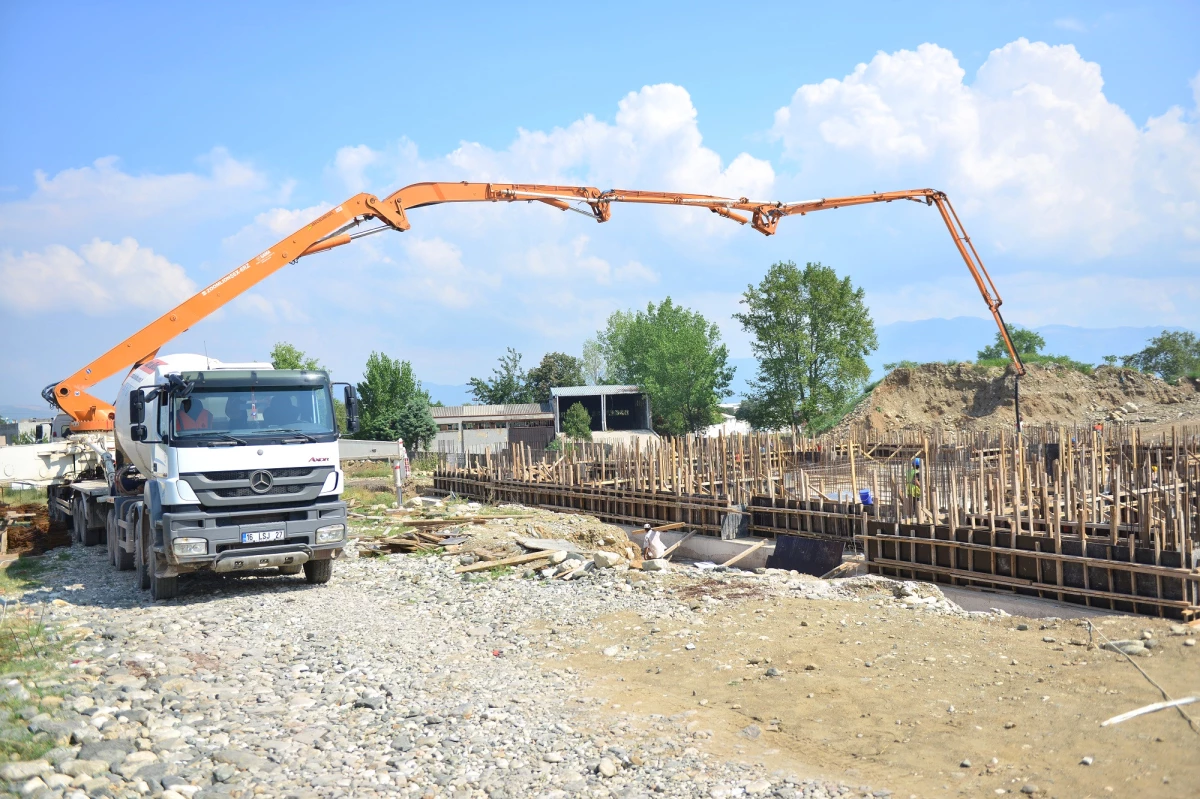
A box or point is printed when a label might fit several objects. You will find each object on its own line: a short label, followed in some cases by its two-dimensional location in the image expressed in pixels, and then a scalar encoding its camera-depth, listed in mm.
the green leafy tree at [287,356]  54250
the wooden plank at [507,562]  11930
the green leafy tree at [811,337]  42469
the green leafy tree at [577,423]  48500
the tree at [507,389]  69000
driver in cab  9641
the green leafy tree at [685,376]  57656
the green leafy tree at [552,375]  69750
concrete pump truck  9516
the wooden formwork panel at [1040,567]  9781
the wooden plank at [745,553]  14633
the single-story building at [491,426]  49062
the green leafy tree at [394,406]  46000
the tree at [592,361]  84750
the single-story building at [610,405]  53406
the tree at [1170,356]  60281
